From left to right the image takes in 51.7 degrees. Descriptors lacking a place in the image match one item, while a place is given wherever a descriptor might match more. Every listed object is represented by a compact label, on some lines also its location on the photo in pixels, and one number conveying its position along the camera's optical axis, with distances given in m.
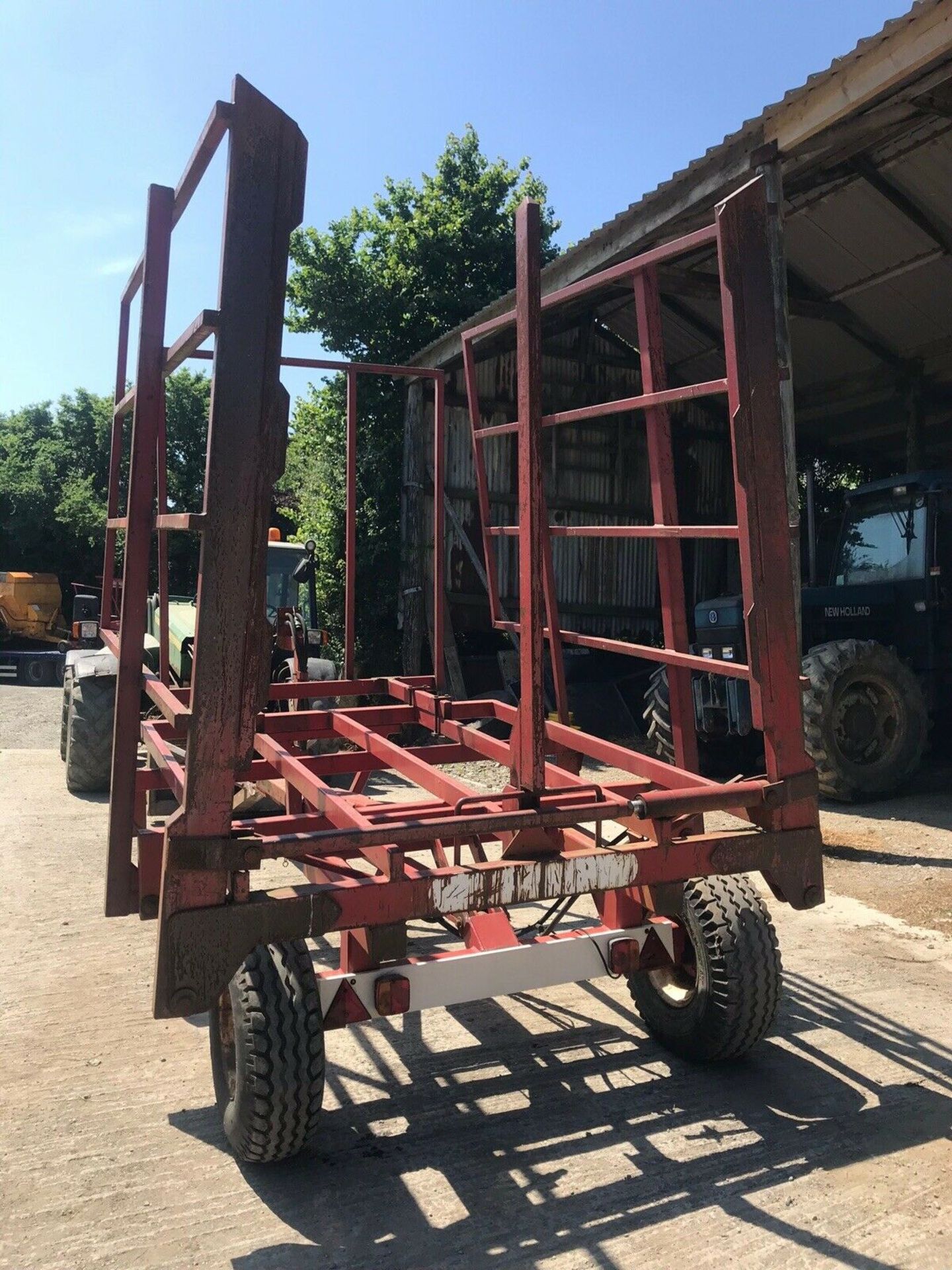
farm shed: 6.90
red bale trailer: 2.38
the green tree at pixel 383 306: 13.40
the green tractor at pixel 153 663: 7.85
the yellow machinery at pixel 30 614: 22.59
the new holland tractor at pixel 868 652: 7.72
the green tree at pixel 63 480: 22.88
